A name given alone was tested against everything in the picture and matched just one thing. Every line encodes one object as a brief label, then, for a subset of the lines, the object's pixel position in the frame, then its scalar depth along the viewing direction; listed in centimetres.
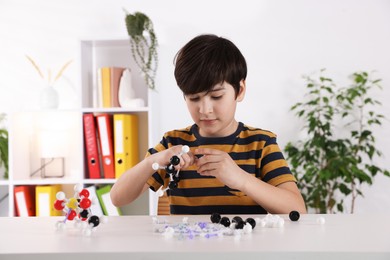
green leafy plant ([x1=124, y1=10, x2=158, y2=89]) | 315
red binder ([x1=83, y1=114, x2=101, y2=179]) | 318
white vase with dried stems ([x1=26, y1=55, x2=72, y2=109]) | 330
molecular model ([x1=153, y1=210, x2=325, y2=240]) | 92
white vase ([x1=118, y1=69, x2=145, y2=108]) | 321
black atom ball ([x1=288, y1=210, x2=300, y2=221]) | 111
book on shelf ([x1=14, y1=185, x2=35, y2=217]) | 325
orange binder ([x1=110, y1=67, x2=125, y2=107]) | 324
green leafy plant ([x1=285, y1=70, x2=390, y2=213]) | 315
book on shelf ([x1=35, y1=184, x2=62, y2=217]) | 324
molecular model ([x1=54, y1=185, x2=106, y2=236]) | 110
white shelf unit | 322
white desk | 77
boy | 135
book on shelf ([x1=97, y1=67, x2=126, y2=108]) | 324
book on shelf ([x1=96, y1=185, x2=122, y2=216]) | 315
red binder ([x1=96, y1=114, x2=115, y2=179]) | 318
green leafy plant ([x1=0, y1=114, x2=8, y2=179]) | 341
